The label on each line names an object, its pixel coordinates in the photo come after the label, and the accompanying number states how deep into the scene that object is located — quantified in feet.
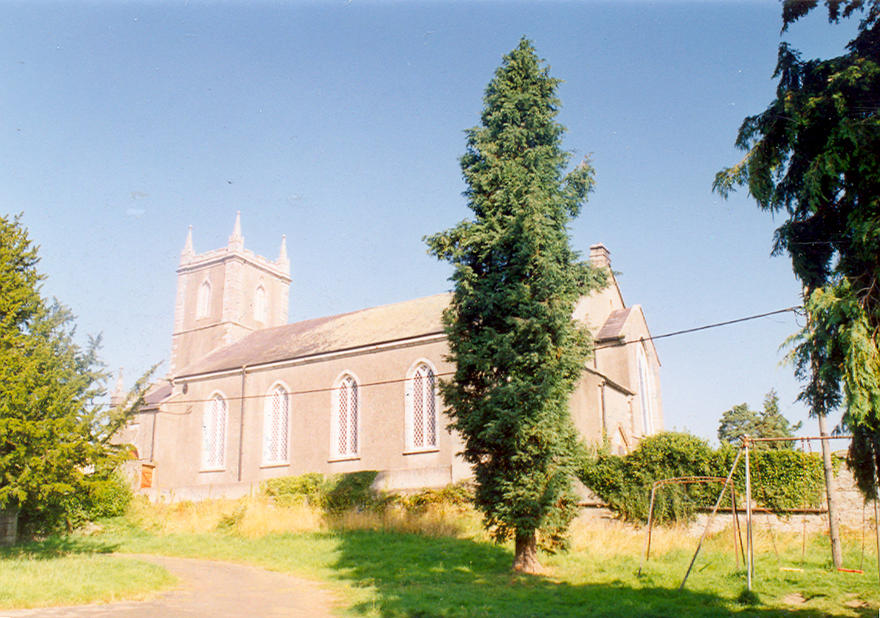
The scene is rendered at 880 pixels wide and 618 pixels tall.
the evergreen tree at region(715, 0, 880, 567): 31.45
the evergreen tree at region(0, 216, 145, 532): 51.75
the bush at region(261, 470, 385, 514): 86.84
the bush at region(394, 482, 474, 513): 78.52
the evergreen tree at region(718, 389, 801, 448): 169.89
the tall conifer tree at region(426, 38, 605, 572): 52.01
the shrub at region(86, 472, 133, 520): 87.00
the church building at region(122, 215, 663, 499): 96.73
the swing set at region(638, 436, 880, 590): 43.04
